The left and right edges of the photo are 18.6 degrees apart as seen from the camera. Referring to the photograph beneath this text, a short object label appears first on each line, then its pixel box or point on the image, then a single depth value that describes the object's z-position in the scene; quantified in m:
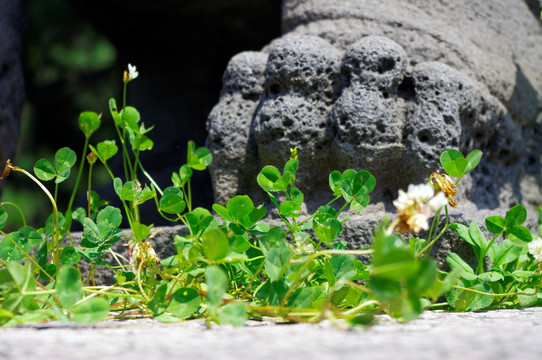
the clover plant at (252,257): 0.65
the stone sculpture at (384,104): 0.75
